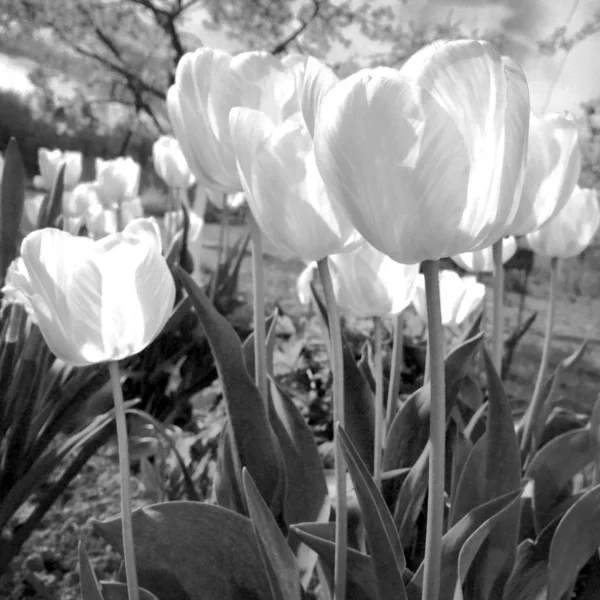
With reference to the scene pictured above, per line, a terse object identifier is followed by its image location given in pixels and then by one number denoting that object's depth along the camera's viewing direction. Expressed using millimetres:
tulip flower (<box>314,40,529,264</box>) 234
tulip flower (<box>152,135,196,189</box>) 1487
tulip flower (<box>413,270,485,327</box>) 784
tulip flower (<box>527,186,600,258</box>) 637
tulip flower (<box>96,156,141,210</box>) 1462
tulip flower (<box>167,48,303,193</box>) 398
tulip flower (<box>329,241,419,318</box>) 451
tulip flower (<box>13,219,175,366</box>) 339
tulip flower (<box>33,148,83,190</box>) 1743
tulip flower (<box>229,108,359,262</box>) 320
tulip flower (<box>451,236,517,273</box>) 656
